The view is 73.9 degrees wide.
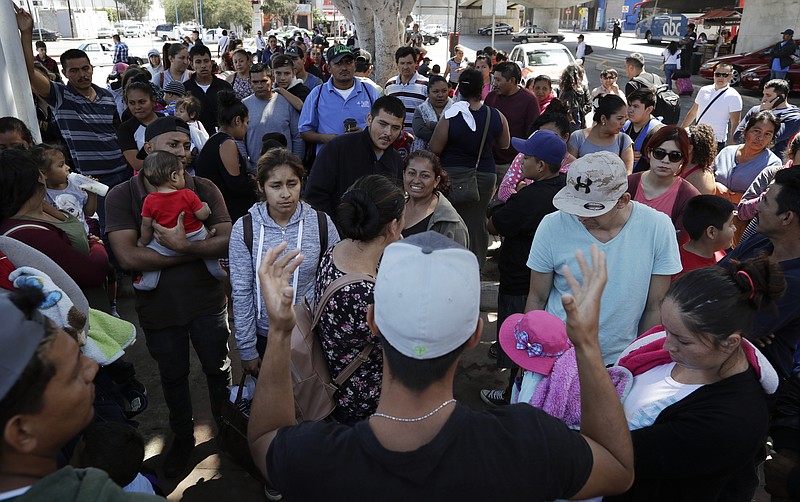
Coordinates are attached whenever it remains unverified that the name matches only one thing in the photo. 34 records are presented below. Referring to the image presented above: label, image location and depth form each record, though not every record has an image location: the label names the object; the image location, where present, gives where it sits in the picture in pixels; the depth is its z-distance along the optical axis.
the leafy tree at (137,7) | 83.12
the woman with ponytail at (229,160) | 4.22
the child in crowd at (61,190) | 3.63
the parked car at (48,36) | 42.20
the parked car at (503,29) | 45.28
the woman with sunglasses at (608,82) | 7.73
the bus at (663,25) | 35.72
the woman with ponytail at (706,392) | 1.68
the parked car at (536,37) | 35.19
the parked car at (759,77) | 16.23
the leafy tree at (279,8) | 67.47
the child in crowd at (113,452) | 1.79
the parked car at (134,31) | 50.16
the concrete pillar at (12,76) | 4.53
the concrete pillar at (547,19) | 47.47
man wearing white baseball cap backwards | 1.19
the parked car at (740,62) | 18.08
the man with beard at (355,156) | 3.89
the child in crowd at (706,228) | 2.93
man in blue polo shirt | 5.25
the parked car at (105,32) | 49.78
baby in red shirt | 2.88
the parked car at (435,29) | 51.22
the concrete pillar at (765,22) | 21.08
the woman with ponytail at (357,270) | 2.11
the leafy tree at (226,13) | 64.44
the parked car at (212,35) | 45.63
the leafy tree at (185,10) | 73.62
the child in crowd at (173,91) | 6.73
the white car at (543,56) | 15.62
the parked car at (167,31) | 42.83
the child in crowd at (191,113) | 5.14
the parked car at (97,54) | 29.12
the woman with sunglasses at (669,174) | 3.40
